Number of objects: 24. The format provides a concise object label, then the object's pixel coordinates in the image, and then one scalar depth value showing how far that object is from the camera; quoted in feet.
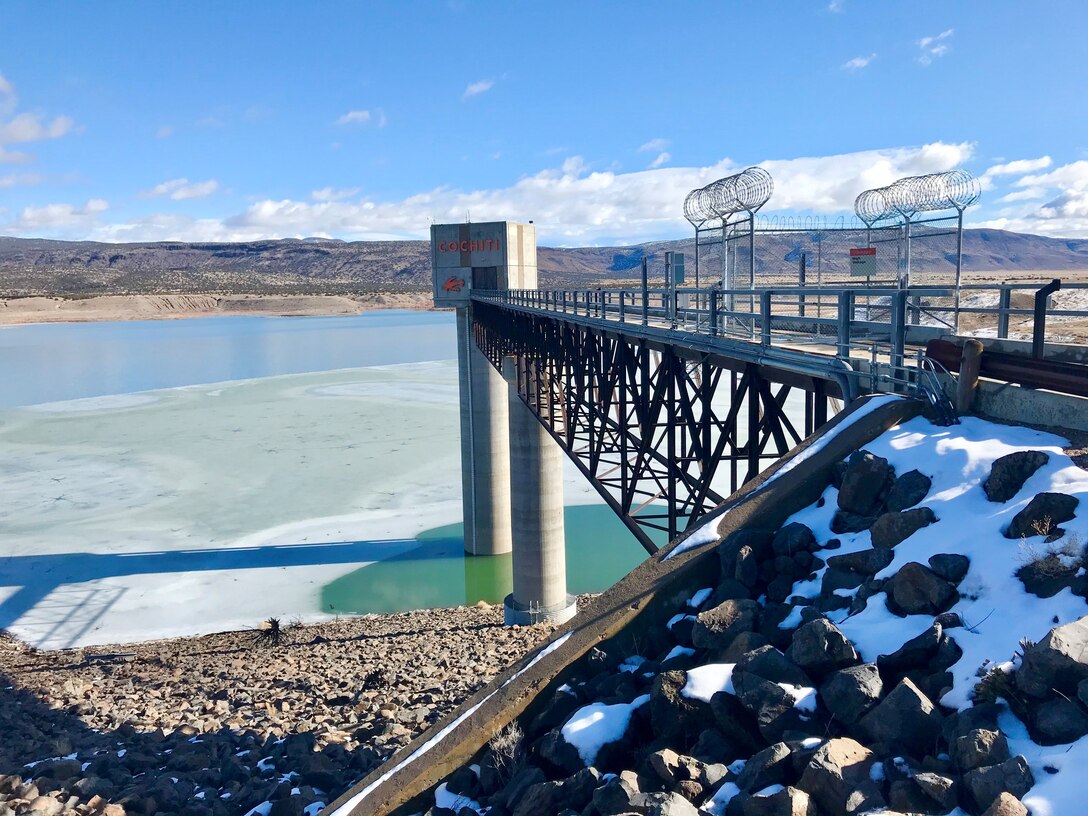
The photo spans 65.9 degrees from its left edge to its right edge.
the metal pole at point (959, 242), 47.37
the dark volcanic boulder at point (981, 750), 12.83
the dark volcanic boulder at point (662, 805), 13.88
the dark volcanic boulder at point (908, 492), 19.39
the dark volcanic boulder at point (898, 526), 18.40
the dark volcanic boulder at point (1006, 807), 11.73
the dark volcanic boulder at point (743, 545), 20.39
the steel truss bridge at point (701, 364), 24.84
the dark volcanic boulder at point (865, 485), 20.27
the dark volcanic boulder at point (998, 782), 12.26
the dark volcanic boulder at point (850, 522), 19.81
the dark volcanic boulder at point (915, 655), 15.40
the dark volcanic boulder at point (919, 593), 16.43
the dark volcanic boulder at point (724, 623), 18.29
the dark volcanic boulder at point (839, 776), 13.17
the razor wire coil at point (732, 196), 58.13
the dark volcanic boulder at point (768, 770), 14.26
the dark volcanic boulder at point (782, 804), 13.16
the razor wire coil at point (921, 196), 58.34
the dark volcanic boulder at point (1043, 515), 16.61
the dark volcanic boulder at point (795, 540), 19.89
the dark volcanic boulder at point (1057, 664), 13.23
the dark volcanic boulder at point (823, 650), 15.93
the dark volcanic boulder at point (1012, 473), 18.39
